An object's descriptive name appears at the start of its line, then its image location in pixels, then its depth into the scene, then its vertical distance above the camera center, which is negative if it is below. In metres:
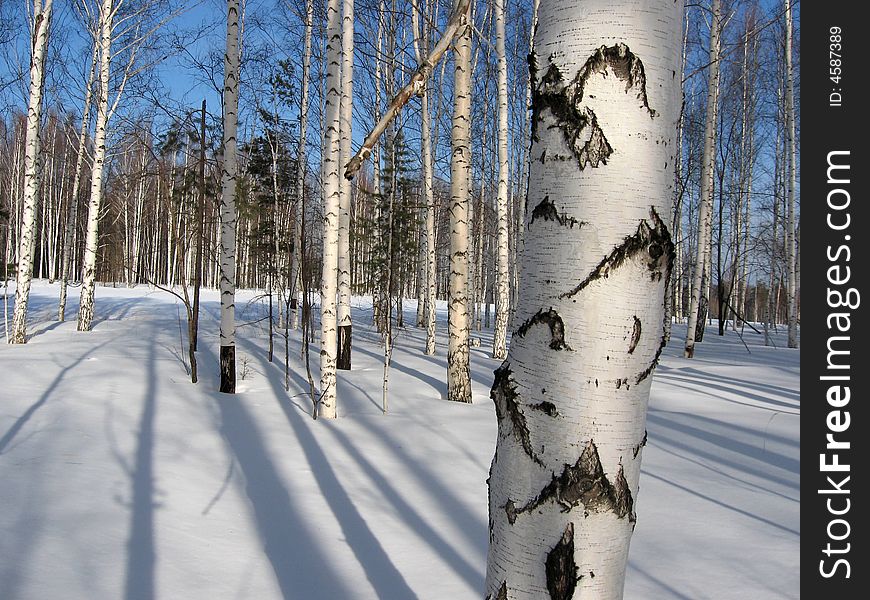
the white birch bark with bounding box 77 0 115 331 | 11.88 +2.49
